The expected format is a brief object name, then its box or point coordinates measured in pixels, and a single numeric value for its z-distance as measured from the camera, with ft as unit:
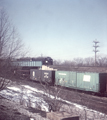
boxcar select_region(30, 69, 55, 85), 82.38
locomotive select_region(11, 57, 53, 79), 118.73
